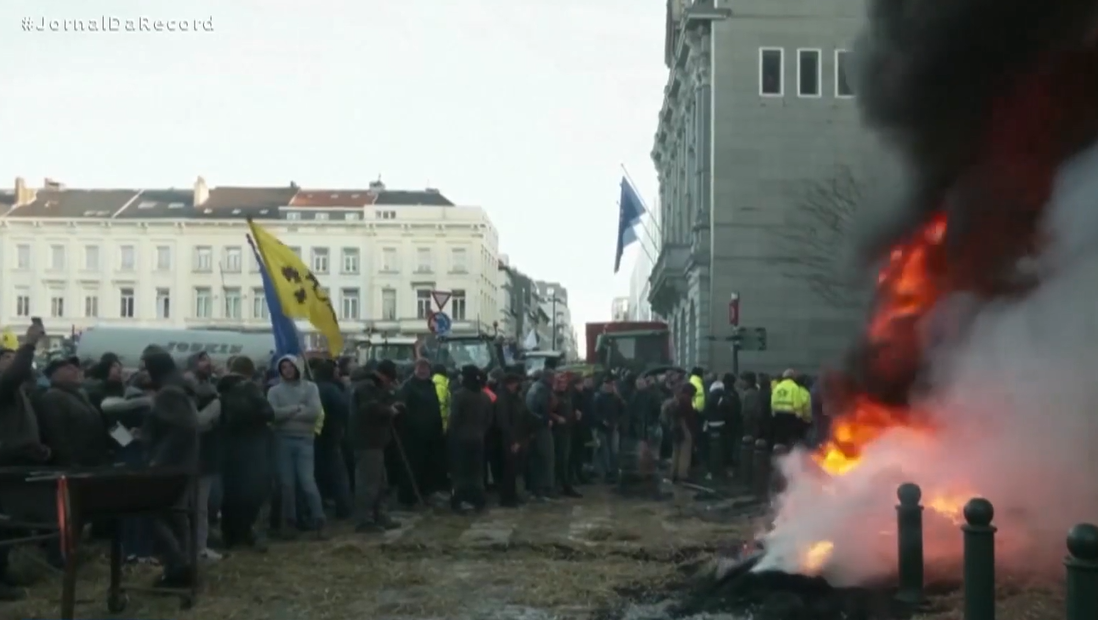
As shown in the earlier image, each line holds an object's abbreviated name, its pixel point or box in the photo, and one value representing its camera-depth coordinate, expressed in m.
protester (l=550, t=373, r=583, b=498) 18.41
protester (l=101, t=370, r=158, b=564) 10.93
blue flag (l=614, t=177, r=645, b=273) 43.69
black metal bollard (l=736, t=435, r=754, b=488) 18.58
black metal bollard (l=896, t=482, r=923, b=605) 9.08
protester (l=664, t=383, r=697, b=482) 19.98
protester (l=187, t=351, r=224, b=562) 11.35
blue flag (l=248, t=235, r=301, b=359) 15.12
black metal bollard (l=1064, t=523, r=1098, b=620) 6.14
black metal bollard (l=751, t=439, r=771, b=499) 16.44
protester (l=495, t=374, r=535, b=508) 16.91
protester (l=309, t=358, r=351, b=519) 14.55
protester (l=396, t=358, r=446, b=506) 16.39
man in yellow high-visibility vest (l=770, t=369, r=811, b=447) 19.41
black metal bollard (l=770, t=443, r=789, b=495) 15.89
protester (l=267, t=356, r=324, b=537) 12.99
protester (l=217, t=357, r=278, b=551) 11.98
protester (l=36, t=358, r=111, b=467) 10.57
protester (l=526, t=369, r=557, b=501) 17.86
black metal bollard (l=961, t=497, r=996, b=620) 7.47
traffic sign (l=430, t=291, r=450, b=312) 24.09
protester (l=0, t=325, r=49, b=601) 9.55
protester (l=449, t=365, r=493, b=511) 16.08
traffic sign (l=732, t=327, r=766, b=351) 29.45
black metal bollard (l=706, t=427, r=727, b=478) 20.70
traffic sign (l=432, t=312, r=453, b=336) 23.66
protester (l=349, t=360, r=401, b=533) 14.05
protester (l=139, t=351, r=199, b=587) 9.98
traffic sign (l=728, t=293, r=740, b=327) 32.03
